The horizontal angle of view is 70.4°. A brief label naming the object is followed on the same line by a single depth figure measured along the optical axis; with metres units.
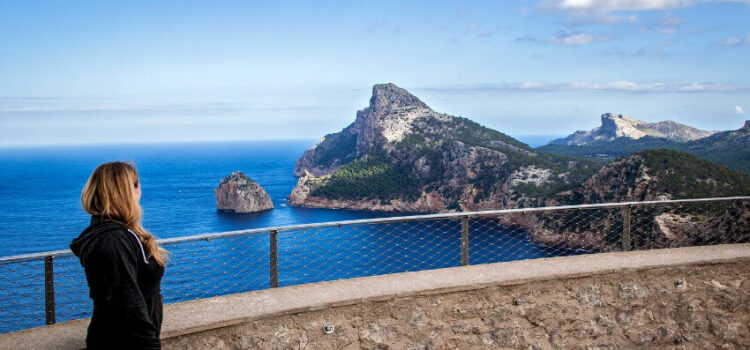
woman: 2.02
